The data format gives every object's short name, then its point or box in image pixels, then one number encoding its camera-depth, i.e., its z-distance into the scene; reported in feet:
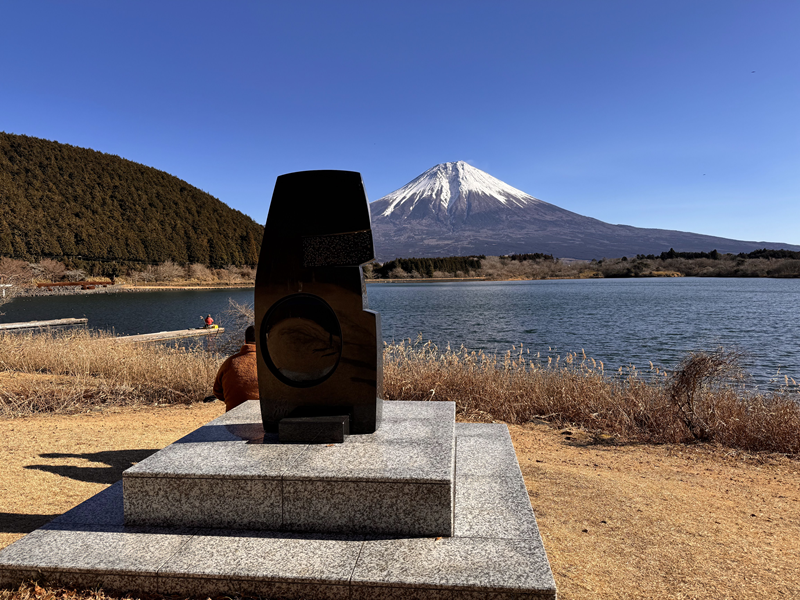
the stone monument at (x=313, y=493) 9.76
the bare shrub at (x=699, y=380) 23.97
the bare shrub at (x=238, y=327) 49.96
